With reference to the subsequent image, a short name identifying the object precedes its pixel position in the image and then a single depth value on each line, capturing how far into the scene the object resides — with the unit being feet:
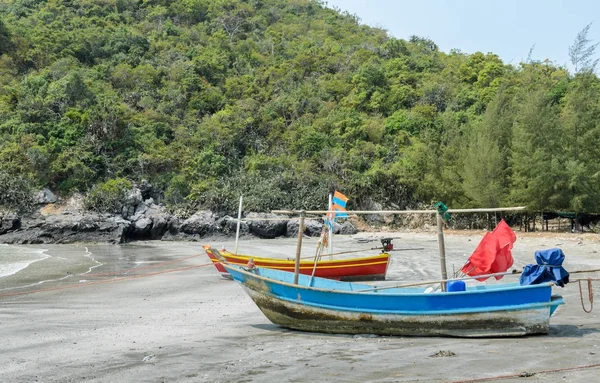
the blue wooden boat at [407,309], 29.07
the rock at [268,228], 121.80
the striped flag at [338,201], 51.98
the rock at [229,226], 123.95
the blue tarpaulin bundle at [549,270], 29.14
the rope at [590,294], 30.40
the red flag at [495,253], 32.53
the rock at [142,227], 124.06
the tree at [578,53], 114.41
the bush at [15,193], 131.75
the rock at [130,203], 131.75
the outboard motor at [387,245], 51.82
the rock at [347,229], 120.06
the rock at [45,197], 138.72
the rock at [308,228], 119.24
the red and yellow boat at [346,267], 53.88
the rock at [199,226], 124.16
